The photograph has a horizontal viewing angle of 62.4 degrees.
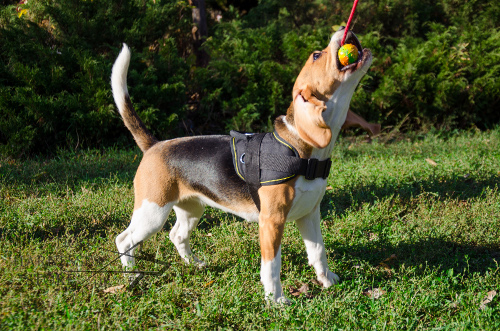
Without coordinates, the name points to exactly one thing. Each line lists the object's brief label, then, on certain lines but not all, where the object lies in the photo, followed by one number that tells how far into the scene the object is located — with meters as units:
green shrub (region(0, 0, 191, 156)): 6.62
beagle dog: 2.77
